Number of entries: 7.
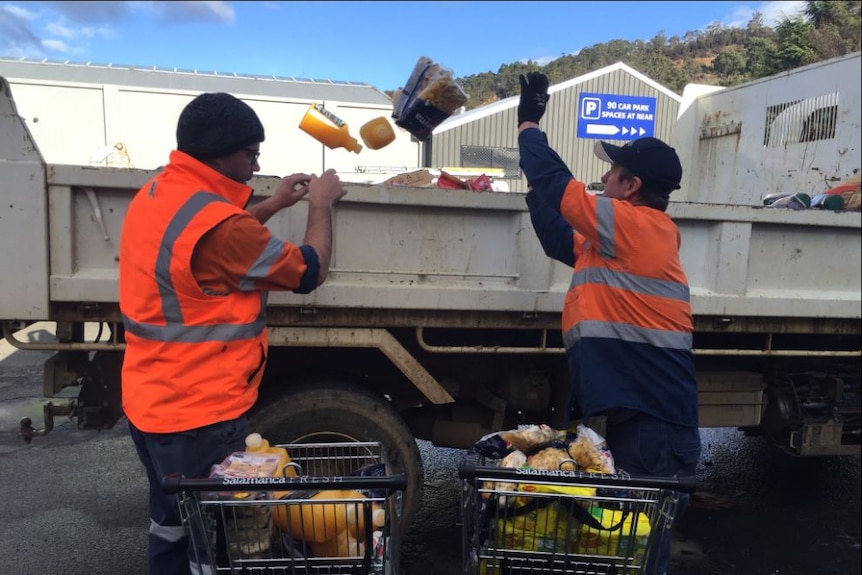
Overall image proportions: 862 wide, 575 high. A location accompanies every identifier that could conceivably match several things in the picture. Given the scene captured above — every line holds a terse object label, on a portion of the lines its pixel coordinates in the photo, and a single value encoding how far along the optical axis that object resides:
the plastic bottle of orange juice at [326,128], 2.82
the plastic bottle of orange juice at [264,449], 1.92
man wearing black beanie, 1.84
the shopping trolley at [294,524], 1.62
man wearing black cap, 2.16
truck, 2.52
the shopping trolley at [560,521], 1.66
